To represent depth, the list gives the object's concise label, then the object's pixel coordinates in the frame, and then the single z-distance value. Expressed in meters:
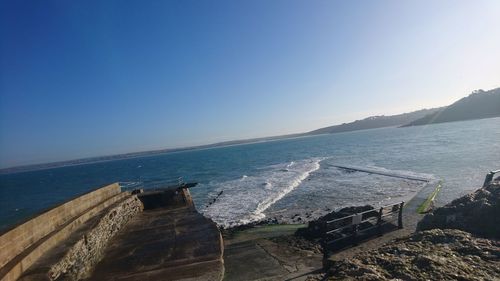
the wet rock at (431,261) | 4.69
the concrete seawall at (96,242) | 6.27
